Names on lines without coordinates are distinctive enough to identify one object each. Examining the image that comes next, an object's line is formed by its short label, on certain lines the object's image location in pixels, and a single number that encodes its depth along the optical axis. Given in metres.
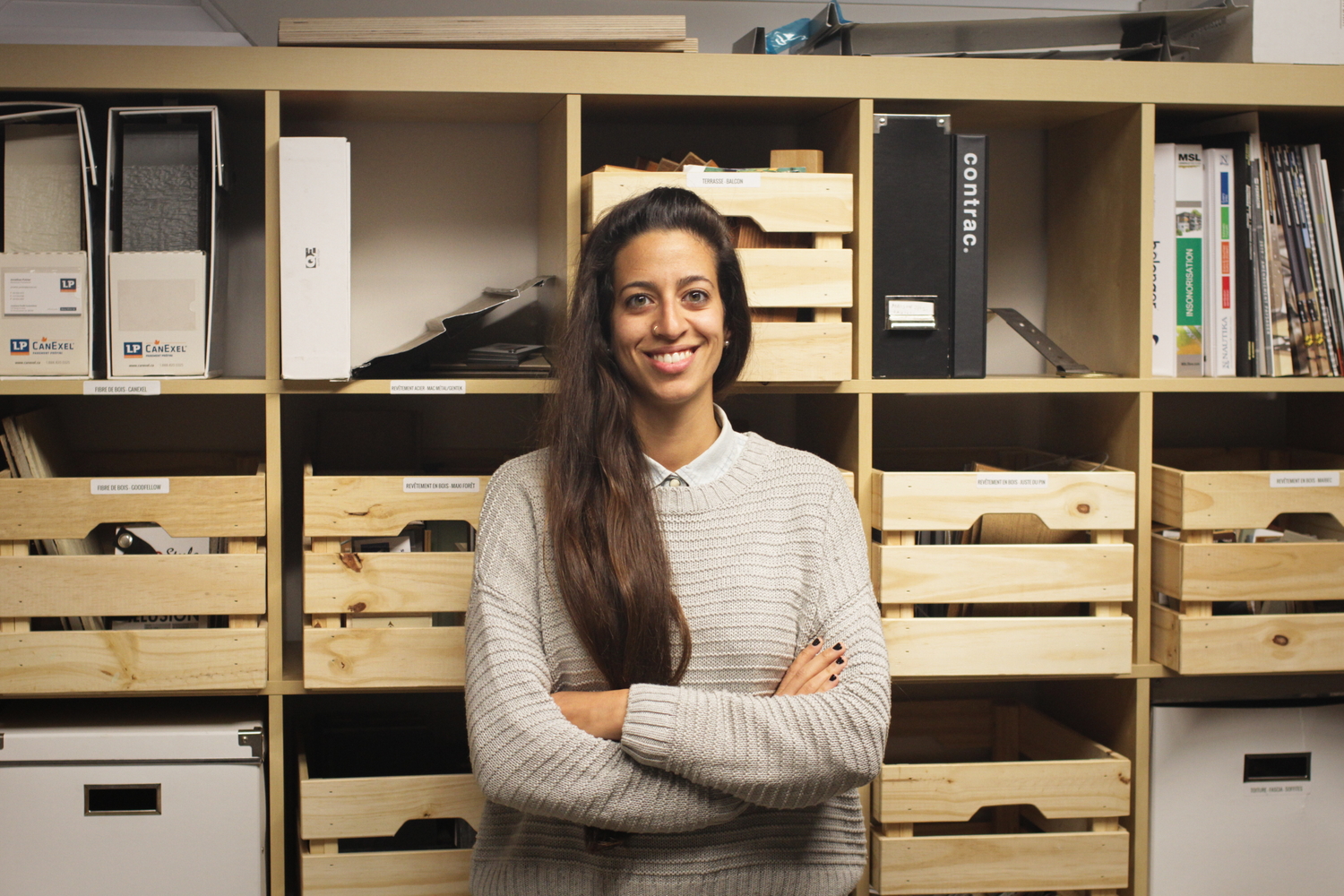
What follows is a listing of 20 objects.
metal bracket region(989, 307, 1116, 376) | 1.92
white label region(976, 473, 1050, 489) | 1.75
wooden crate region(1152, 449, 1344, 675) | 1.76
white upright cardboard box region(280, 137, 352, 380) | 1.59
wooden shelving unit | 1.66
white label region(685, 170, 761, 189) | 1.66
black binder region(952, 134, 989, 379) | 1.76
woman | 1.29
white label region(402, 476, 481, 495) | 1.71
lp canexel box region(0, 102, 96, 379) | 1.65
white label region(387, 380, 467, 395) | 1.68
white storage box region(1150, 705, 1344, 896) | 1.86
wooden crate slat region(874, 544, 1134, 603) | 1.75
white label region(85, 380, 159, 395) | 1.64
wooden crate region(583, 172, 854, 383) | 1.69
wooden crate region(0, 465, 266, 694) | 1.66
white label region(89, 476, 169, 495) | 1.67
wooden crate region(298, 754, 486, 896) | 1.73
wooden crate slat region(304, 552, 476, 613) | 1.70
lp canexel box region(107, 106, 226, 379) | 1.66
